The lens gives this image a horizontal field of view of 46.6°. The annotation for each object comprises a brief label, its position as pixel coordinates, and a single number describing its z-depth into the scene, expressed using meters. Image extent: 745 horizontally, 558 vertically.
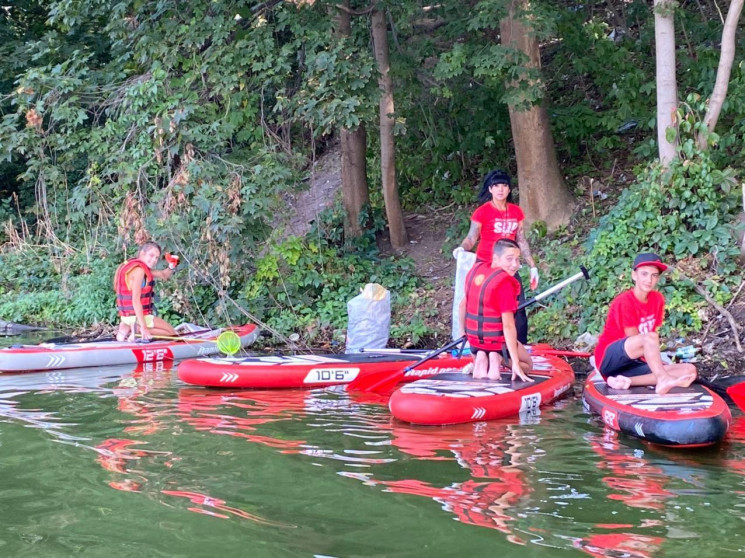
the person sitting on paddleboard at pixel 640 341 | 6.22
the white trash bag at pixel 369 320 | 9.14
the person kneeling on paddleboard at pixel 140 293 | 9.71
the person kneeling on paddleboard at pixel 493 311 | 6.68
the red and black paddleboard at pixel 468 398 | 6.38
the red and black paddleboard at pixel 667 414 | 5.52
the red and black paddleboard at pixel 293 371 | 8.12
